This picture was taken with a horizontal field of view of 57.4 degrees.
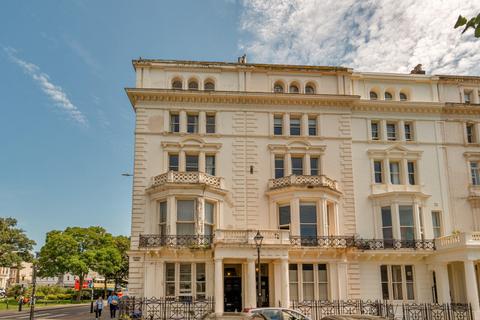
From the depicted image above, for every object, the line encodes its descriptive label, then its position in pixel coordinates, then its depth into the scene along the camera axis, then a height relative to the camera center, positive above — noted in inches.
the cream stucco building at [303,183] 1013.8 +199.8
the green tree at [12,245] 2203.5 +115.2
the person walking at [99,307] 1102.3 -100.4
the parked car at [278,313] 654.5 -72.0
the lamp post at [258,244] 846.8 +42.3
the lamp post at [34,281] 823.9 -25.2
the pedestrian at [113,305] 1138.4 -98.5
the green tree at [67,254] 2308.1 +66.8
